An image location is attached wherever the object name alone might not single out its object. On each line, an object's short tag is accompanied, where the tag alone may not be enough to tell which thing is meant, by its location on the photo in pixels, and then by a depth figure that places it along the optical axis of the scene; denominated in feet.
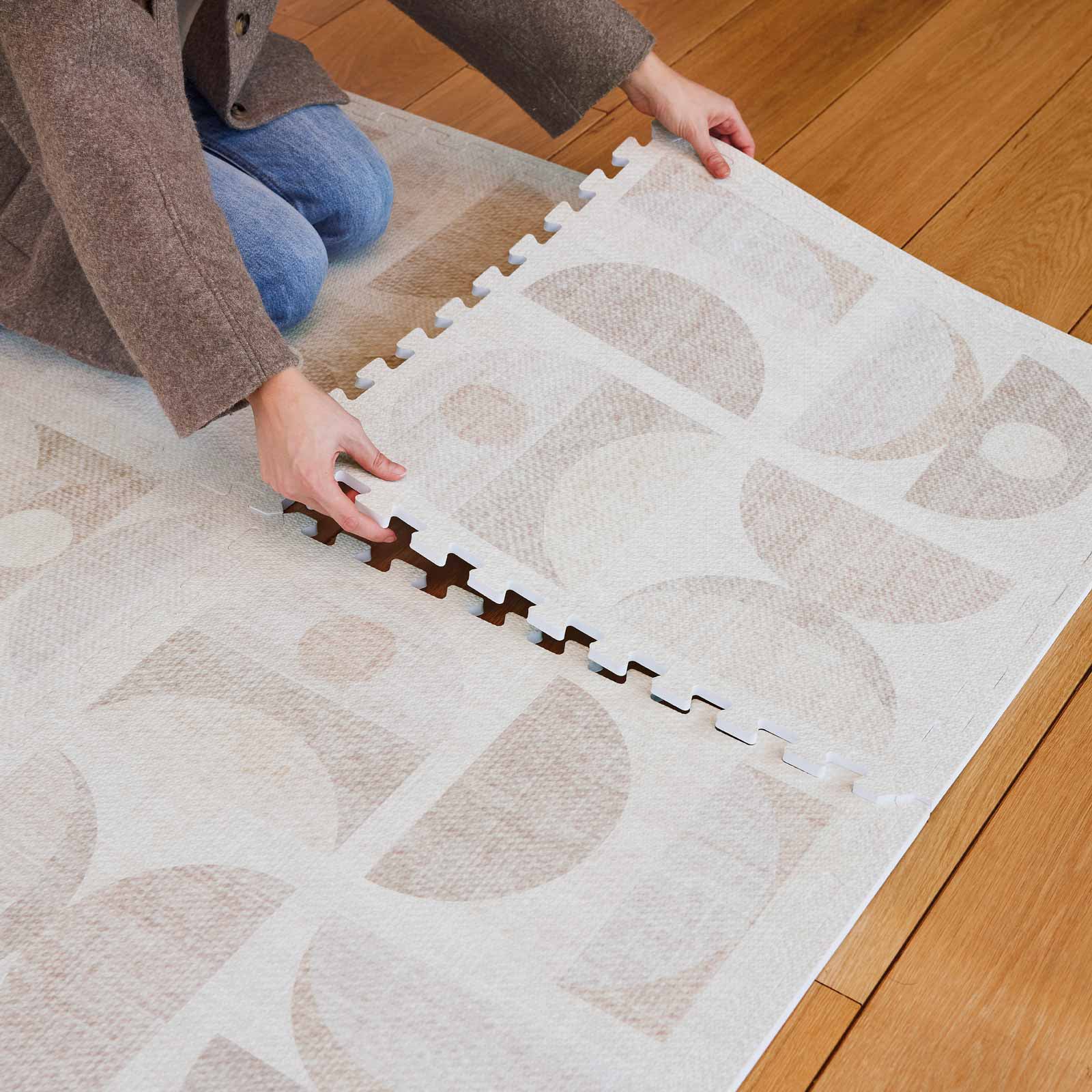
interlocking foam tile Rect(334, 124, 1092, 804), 3.07
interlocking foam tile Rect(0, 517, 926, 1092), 2.46
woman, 2.97
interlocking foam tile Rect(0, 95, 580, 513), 3.68
